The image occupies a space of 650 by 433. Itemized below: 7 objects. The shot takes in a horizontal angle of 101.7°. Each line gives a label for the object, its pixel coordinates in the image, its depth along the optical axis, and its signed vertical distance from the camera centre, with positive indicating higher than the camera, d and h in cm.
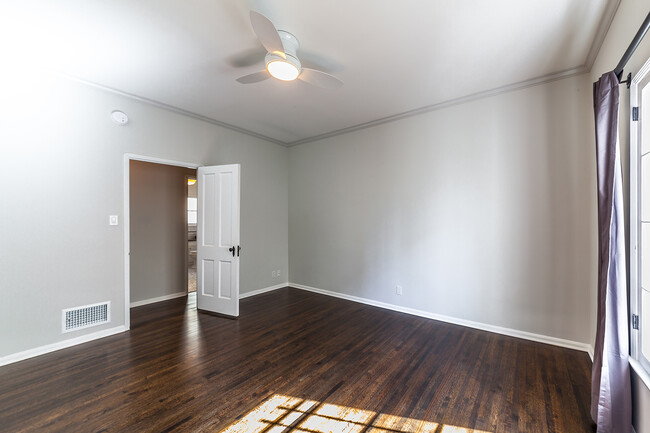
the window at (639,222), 164 -4
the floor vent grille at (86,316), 288 -112
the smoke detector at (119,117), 318 +122
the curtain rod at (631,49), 141 +99
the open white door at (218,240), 379 -34
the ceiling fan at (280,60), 179 +129
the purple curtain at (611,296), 165 -52
